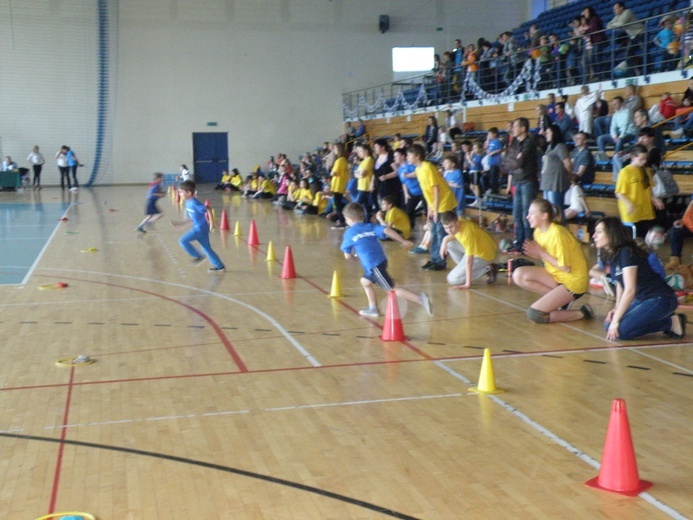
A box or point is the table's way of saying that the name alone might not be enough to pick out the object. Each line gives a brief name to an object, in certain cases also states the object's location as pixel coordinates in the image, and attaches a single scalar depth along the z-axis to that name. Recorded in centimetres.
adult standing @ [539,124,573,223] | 1316
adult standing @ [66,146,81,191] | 3378
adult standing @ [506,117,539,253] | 1282
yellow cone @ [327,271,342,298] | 1014
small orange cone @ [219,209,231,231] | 1817
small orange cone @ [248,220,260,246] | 1545
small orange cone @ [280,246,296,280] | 1167
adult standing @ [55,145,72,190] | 3359
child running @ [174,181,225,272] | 1224
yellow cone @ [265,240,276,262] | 1331
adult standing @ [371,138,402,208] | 1602
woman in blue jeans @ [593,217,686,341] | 730
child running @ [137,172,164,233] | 1767
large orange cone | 430
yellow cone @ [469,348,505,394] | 615
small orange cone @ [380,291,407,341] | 781
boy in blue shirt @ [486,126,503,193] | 1819
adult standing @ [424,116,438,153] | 2408
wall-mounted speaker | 3759
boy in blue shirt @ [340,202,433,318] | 889
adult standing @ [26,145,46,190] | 3369
